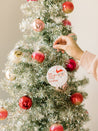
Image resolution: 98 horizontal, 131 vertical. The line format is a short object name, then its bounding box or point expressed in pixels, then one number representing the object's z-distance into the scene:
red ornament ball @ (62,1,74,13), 1.19
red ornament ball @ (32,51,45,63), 1.13
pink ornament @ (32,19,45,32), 1.16
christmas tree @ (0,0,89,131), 1.17
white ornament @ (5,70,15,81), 1.20
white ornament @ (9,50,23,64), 1.15
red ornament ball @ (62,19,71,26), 1.25
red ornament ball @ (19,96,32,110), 1.14
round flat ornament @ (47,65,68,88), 1.12
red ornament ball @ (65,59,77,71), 1.23
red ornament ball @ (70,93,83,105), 1.21
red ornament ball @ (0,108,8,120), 1.18
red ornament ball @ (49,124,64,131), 1.11
